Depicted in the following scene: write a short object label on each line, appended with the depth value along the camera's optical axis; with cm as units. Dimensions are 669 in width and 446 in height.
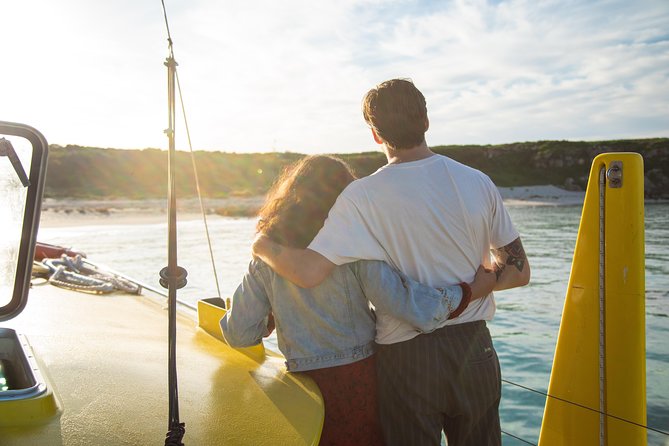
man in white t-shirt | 195
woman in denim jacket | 204
